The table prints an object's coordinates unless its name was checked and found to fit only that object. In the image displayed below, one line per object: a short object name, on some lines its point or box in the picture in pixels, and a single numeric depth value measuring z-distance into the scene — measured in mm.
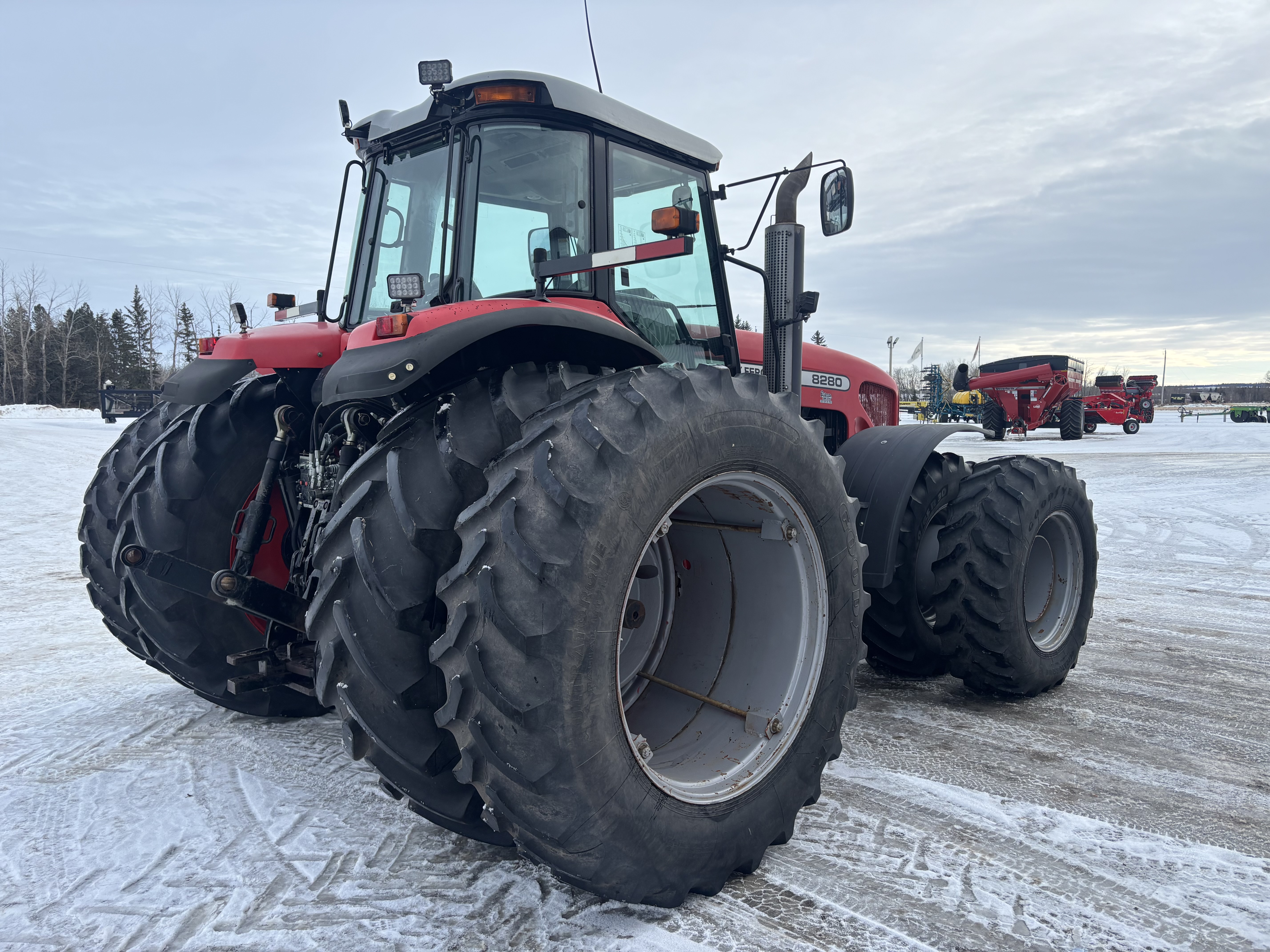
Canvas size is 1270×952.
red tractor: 1877
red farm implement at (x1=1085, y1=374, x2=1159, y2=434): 27000
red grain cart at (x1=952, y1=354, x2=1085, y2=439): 23000
